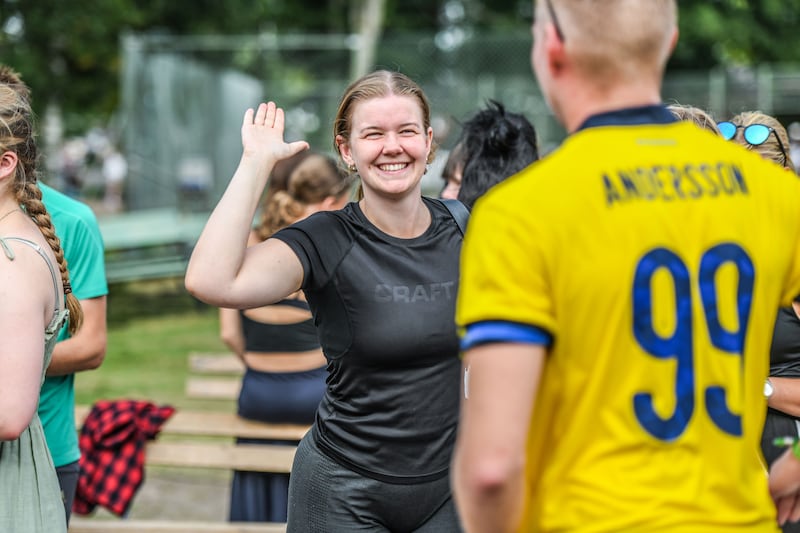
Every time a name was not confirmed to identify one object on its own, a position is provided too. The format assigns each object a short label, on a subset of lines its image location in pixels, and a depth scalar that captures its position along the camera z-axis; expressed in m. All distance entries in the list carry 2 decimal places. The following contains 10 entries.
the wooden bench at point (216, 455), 9.95
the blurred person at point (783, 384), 6.24
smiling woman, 5.56
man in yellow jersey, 3.46
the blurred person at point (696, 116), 6.93
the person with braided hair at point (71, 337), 6.95
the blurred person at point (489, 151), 8.21
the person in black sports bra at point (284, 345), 9.92
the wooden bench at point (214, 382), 12.97
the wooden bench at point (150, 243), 29.56
